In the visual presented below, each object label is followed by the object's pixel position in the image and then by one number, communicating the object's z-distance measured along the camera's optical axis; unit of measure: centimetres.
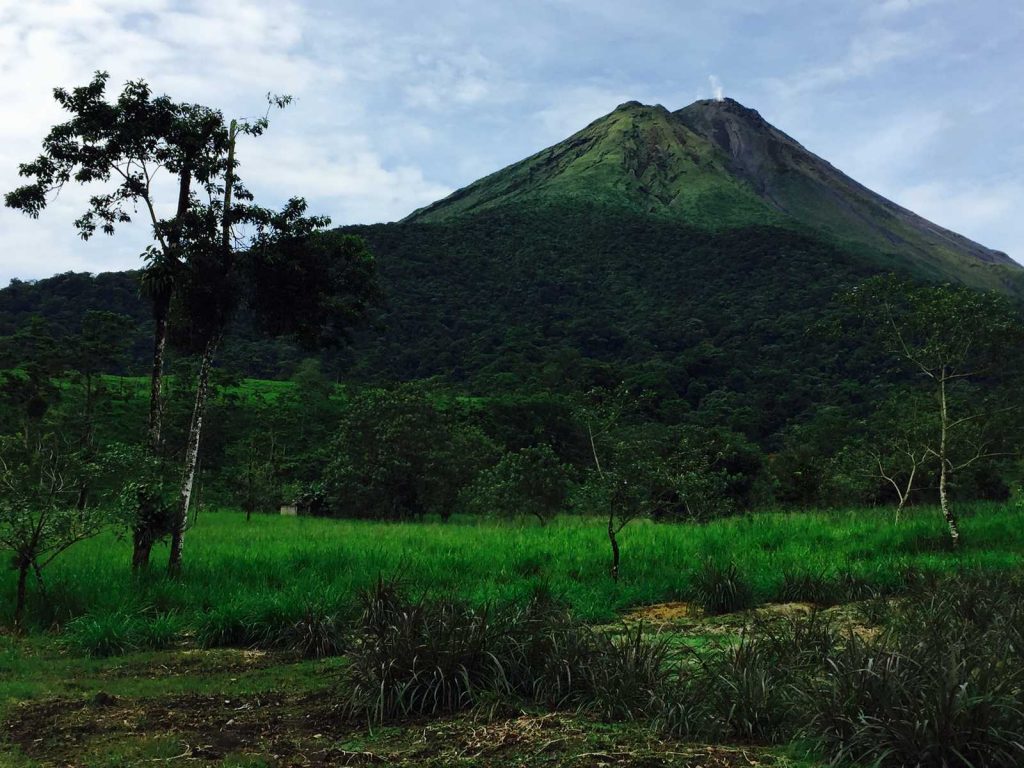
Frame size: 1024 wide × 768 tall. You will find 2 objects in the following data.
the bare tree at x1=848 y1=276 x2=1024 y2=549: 1576
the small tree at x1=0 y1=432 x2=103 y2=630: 944
